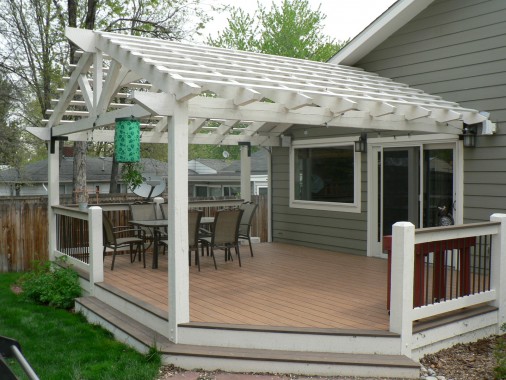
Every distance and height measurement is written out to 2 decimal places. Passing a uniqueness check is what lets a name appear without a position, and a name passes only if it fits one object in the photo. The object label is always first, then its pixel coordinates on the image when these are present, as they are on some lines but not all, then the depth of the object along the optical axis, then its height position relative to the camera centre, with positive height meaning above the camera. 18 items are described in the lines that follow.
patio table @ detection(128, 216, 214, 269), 7.29 -0.73
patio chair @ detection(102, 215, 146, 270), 7.30 -0.97
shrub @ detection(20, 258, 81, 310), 6.82 -1.52
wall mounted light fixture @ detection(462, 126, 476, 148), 7.03 +0.48
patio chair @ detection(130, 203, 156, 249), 8.44 -0.62
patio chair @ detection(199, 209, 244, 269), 7.18 -0.81
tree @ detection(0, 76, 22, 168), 12.98 +0.93
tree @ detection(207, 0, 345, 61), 29.81 +8.11
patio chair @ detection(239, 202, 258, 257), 8.48 -0.78
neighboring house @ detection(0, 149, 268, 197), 22.18 -0.18
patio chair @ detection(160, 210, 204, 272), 6.89 -0.73
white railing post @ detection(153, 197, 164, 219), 8.64 -0.62
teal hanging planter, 5.17 +0.33
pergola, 4.58 +0.77
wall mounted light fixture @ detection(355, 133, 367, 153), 8.55 +0.47
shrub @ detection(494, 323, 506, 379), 4.12 -1.53
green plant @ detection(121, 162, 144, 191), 6.54 -0.05
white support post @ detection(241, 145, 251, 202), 10.17 -0.07
